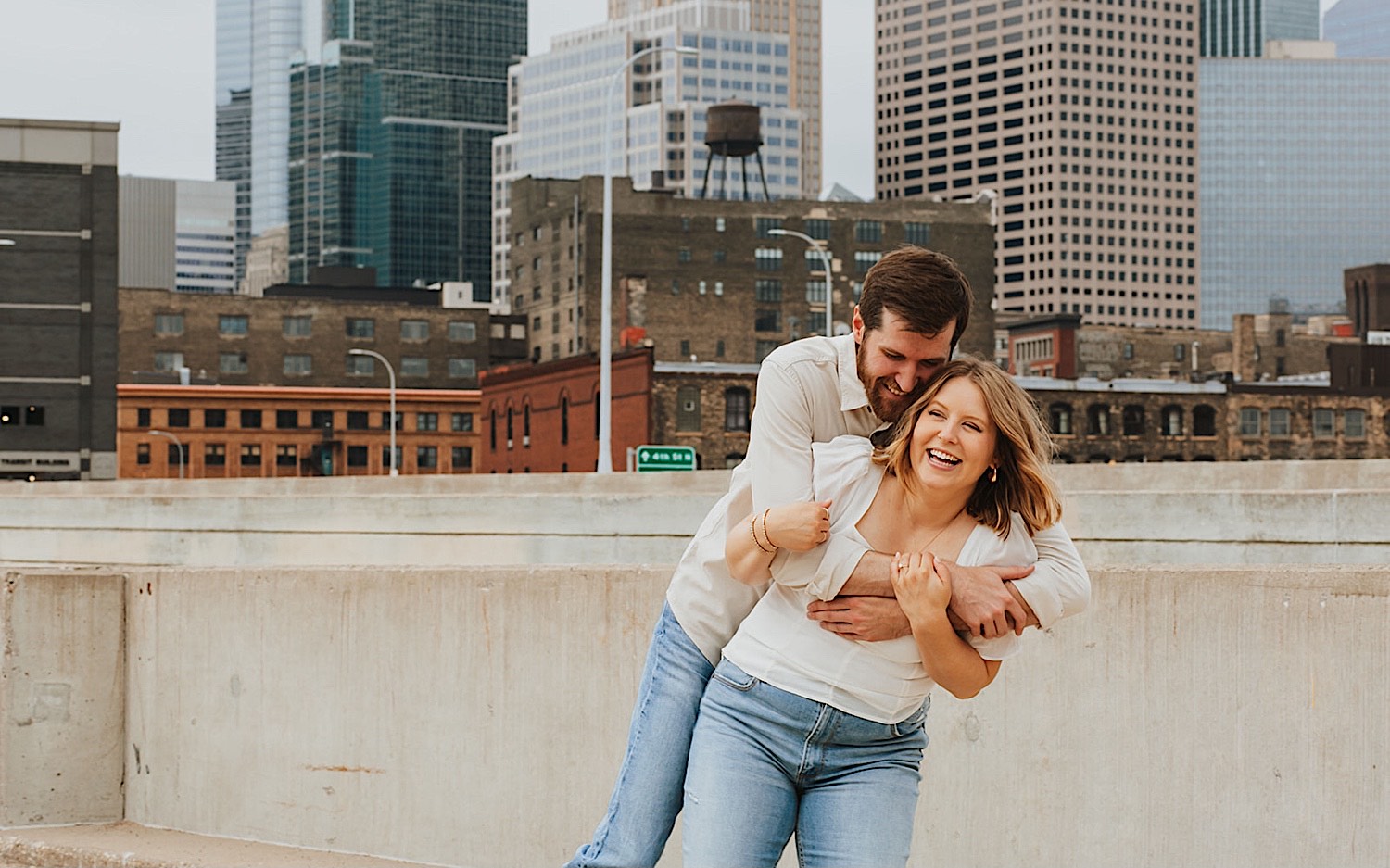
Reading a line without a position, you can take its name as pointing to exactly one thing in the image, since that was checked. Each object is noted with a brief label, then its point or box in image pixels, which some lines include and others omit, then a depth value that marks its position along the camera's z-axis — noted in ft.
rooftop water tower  405.80
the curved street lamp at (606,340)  128.06
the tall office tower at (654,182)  393.50
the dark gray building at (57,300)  280.10
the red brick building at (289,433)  346.54
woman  13.09
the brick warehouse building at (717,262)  364.99
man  13.08
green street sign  116.16
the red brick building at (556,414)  251.60
